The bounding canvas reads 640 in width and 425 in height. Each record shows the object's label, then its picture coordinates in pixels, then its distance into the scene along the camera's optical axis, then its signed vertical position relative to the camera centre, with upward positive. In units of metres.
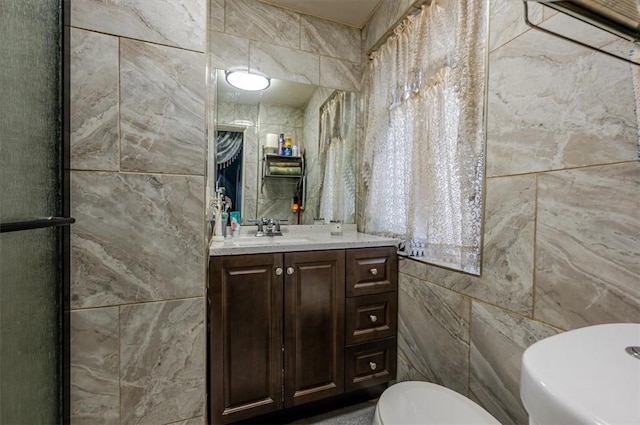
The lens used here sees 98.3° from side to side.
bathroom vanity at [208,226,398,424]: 1.29 -0.59
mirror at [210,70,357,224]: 1.91 +0.43
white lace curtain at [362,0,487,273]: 1.22 +0.41
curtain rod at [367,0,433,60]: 1.52 +1.16
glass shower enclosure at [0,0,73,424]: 0.63 -0.02
